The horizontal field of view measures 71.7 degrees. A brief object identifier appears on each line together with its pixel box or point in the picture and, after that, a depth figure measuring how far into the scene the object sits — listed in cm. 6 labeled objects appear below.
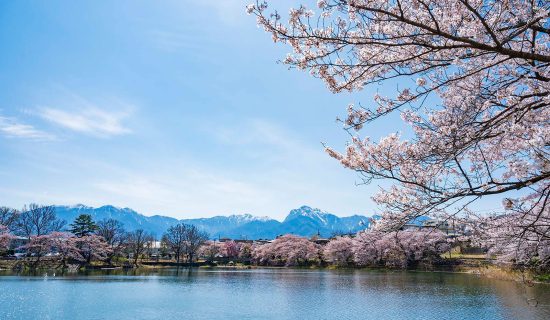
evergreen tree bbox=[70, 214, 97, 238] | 5006
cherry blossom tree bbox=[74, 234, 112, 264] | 4716
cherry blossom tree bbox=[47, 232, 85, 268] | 4409
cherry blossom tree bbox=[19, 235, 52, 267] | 4359
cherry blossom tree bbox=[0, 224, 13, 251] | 3987
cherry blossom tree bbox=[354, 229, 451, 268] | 4453
